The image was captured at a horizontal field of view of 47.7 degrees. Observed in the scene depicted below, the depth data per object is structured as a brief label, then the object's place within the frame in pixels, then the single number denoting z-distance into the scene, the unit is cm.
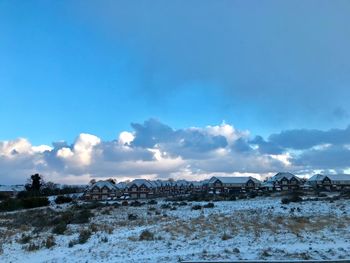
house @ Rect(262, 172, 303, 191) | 12075
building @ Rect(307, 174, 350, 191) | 12405
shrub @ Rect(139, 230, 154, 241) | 2079
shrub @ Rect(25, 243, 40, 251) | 2021
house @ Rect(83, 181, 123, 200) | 10462
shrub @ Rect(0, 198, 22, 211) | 6130
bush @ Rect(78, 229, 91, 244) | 2138
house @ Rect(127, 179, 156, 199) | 11652
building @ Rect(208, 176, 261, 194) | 13009
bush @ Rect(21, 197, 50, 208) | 6392
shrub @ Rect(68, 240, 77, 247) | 2068
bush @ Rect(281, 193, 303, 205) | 3954
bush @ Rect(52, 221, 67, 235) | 2620
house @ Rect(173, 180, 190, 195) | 15934
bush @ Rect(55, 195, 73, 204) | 7194
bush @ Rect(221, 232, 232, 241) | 1995
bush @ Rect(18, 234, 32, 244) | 2266
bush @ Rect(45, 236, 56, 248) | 2098
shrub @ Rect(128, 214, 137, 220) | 3351
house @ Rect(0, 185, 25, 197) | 15700
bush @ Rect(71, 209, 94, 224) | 3244
